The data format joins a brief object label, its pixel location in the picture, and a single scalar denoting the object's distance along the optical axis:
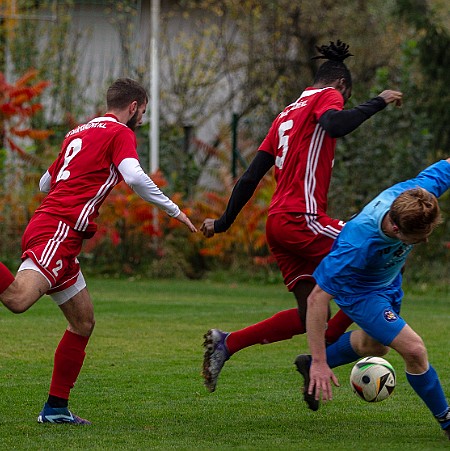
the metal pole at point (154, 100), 40.31
